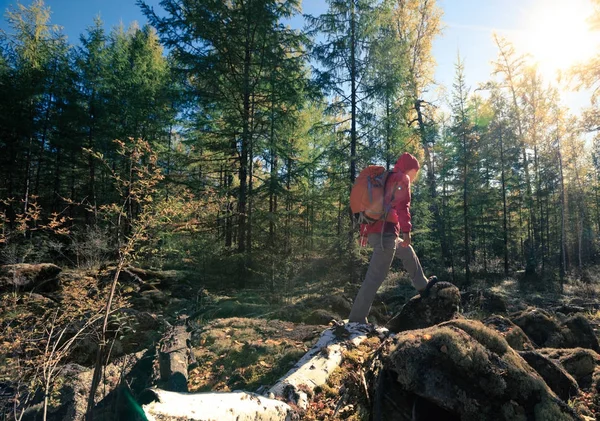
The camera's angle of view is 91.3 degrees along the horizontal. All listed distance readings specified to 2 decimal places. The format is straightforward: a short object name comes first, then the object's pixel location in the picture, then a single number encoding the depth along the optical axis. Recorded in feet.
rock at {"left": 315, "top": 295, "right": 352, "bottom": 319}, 24.06
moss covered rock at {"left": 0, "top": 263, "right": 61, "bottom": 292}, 23.13
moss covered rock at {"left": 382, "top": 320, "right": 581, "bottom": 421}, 5.68
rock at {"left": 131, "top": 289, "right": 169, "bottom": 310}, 26.61
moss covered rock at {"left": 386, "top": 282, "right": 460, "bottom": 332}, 13.61
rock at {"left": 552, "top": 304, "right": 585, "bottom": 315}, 27.58
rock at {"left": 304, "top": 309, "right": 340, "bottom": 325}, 19.45
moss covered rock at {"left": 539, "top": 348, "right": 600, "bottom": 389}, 9.63
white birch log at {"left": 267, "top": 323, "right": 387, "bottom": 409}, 7.83
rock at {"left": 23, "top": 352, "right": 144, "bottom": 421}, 7.25
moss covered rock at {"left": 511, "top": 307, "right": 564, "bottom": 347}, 14.59
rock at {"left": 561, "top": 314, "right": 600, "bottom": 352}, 14.08
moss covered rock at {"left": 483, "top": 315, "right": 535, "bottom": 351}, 12.20
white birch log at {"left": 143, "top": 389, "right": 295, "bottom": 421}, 5.05
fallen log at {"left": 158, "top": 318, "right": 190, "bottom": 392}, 8.89
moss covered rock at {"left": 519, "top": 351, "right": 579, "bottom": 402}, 7.96
